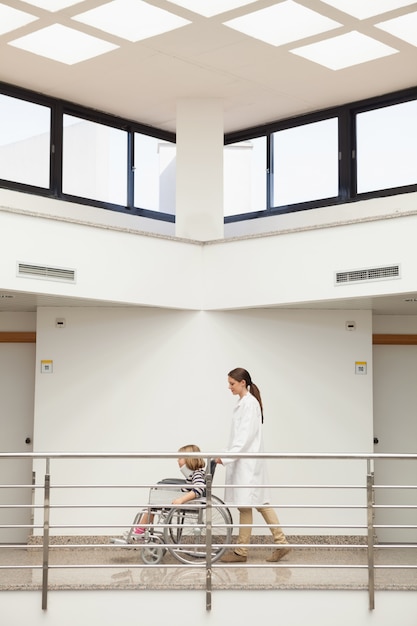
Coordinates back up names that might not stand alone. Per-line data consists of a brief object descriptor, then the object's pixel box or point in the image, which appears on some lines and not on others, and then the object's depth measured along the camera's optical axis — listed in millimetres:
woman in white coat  7598
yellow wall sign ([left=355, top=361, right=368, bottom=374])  9594
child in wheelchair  7391
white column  10078
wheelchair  7207
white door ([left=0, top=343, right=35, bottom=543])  9961
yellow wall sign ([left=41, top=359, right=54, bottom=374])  9477
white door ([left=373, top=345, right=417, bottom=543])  10031
